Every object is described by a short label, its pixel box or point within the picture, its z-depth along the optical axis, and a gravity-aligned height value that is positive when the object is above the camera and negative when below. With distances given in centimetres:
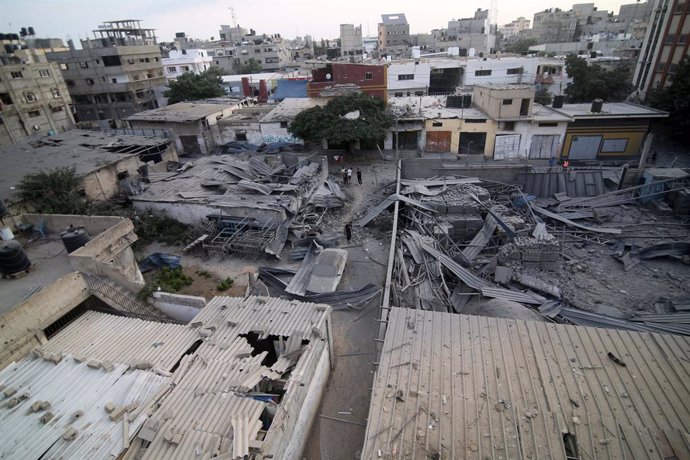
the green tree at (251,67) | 6758 -47
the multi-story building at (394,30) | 8644 +574
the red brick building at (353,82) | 3132 -196
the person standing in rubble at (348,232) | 1880 -840
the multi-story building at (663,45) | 3253 -57
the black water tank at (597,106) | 2698 -442
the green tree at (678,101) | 2559 -435
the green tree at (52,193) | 1731 -523
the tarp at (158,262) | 1689 -837
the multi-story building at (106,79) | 4481 -56
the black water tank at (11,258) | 1066 -497
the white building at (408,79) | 4149 -265
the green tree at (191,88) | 4228 -215
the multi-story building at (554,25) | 9112 +484
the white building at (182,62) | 6122 +108
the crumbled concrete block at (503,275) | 1472 -859
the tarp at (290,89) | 4359 -308
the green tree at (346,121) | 2730 -443
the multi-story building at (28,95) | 3448 -157
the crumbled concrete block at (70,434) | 712 -660
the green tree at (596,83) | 3541 -378
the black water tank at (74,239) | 1175 -499
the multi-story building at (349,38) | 8019 +435
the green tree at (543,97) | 3644 -482
